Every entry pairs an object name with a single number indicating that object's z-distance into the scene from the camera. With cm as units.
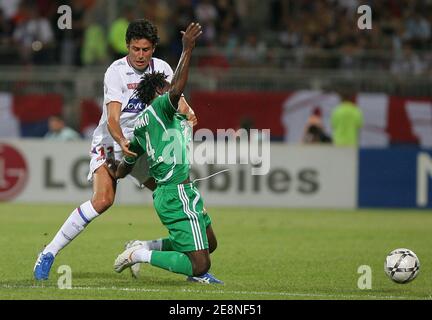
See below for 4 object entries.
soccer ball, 1941
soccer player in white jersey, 2019
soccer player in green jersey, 1881
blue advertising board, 4012
